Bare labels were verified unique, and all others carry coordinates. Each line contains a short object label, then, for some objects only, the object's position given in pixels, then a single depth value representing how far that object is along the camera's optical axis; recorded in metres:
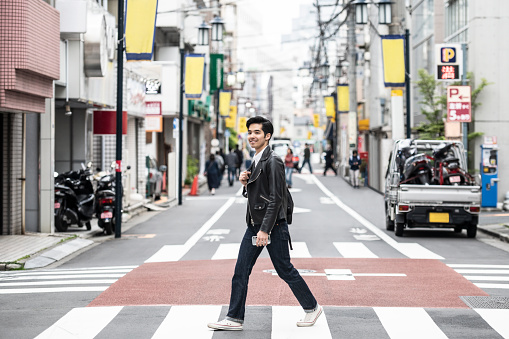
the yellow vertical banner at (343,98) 51.72
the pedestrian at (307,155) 53.59
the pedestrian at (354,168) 40.25
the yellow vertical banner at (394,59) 28.98
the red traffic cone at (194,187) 38.19
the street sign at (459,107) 24.56
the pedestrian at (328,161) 53.81
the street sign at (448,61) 25.47
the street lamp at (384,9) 29.64
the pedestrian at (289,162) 38.91
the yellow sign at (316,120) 114.25
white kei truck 18.59
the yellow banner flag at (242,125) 79.49
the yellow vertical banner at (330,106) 61.78
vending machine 26.89
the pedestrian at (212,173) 37.50
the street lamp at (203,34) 38.78
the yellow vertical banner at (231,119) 72.31
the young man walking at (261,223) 7.76
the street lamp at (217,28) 37.91
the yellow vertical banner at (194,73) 35.56
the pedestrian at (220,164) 39.08
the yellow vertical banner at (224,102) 57.78
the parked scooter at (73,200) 19.78
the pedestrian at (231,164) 43.72
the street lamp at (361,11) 30.70
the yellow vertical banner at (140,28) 20.47
